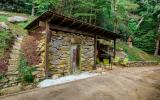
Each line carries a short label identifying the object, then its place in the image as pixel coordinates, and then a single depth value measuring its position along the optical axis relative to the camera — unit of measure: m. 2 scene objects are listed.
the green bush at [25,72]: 4.54
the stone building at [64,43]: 5.25
